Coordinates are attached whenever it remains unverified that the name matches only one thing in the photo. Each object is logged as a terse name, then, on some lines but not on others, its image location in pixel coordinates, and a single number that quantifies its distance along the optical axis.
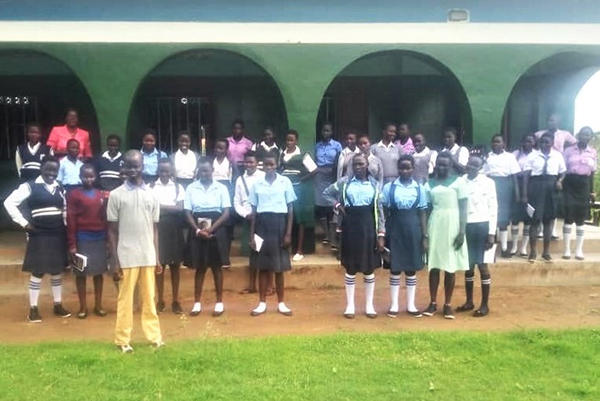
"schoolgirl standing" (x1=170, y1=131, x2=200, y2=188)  8.31
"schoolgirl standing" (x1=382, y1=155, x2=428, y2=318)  7.12
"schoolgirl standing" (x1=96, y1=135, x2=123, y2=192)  8.13
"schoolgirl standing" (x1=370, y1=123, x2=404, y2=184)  8.85
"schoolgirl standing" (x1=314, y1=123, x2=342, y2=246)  9.12
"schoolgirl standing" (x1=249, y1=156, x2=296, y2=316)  7.21
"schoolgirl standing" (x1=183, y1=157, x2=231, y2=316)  7.27
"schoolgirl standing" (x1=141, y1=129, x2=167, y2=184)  8.11
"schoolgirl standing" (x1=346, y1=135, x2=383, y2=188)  8.36
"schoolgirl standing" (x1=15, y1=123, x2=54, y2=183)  8.41
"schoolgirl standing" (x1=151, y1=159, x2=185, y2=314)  7.32
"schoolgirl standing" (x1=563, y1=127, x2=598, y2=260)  8.98
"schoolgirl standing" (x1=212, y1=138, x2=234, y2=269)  8.38
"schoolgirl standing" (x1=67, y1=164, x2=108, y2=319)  7.09
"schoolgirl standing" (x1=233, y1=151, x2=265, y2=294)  7.78
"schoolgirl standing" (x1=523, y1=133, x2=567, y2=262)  8.82
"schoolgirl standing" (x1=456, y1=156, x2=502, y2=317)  7.20
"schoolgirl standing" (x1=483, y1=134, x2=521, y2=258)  8.84
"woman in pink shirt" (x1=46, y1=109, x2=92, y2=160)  8.45
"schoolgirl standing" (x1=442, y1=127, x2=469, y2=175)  8.80
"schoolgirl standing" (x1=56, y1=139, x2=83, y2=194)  7.86
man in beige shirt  5.96
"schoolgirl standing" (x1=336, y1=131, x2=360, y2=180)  8.60
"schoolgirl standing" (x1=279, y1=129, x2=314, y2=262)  8.75
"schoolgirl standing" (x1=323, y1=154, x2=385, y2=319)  7.02
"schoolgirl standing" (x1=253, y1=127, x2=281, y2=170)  8.58
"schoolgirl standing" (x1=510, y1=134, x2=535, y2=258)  8.89
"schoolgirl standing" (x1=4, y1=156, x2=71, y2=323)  7.12
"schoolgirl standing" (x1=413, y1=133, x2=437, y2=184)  8.81
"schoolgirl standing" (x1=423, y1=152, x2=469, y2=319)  7.05
